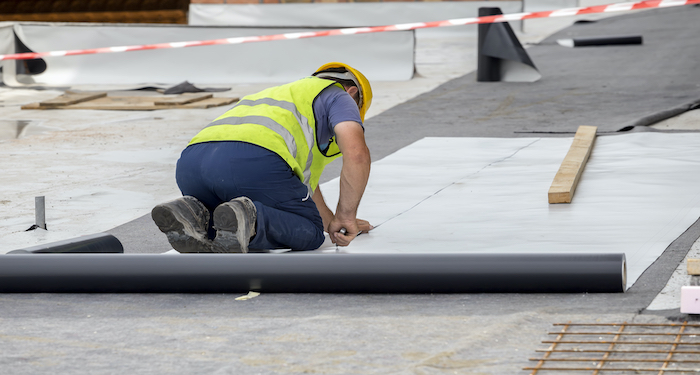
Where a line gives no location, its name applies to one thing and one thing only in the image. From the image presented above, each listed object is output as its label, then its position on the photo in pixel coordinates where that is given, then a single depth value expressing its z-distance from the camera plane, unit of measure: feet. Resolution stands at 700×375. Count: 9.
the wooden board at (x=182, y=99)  63.62
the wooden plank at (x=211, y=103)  62.85
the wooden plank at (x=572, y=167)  29.68
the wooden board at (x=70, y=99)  64.23
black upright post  70.79
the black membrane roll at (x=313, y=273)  19.26
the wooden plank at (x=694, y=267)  19.98
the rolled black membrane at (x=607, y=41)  94.84
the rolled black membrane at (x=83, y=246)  22.84
